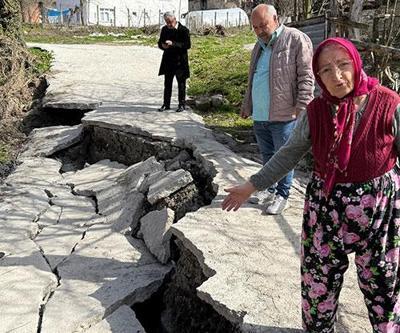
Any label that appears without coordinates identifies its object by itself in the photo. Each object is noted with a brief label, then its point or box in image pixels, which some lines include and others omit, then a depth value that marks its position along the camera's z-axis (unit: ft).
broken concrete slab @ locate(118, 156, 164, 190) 19.16
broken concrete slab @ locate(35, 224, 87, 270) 14.78
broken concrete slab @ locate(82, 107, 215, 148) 21.40
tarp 113.51
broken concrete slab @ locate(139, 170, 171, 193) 17.97
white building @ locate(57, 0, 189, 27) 111.24
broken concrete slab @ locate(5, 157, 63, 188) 21.25
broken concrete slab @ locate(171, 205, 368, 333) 9.27
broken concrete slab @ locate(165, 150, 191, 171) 18.93
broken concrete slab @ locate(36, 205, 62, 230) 17.43
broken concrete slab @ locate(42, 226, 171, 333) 11.51
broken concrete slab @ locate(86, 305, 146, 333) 11.25
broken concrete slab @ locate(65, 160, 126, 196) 20.58
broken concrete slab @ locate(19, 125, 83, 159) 25.12
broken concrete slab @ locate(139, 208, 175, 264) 14.44
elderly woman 6.77
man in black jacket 24.73
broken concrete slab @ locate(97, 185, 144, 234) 16.81
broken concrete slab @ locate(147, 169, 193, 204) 16.53
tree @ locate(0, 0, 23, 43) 35.99
